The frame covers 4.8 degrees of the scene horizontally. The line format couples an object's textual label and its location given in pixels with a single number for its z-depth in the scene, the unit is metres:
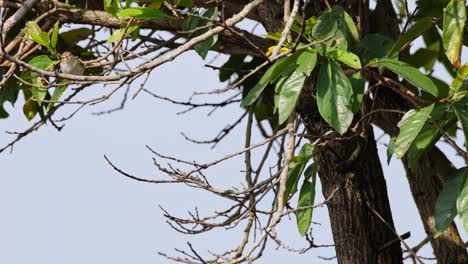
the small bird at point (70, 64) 11.57
